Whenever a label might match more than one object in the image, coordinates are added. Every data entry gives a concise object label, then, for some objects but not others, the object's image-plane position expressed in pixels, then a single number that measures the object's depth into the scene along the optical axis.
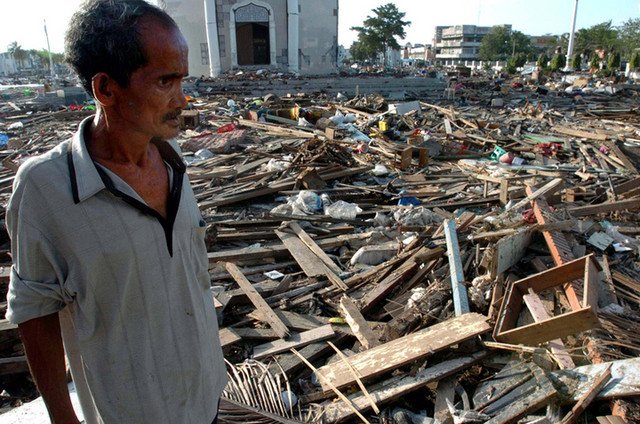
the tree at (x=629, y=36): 45.28
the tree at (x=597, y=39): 50.02
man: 1.18
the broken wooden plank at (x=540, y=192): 6.12
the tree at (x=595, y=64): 39.40
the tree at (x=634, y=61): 34.59
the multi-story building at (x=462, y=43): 93.25
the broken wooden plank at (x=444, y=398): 2.99
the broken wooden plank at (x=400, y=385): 3.05
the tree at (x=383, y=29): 50.56
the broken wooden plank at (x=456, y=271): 3.94
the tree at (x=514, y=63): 41.72
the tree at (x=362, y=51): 51.85
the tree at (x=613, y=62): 34.69
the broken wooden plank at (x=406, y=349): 3.28
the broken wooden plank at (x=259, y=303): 3.95
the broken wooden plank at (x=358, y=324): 3.73
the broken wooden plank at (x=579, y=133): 11.77
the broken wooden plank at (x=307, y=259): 4.78
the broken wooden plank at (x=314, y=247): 5.02
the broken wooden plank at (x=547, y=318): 3.21
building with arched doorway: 29.25
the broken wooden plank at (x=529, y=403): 2.81
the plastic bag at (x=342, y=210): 6.48
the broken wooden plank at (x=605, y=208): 6.12
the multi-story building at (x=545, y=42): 73.52
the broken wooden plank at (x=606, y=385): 2.82
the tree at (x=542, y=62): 40.75
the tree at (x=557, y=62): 38.09
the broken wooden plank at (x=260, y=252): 5.23
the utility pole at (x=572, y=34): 38.84
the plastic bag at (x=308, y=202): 6.66
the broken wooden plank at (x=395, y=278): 4.29
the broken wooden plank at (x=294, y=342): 3.73
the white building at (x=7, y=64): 62.53
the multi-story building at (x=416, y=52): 87.32
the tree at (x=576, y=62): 38.53
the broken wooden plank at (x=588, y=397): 2.72
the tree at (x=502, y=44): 65.00
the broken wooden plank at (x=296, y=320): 4.05
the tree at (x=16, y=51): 71.69
